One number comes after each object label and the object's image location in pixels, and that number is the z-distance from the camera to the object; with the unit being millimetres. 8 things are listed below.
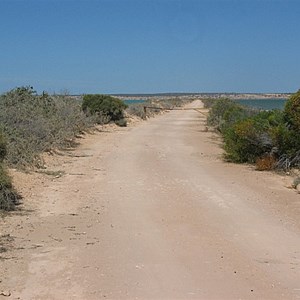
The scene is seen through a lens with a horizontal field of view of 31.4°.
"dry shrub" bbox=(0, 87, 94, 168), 16078
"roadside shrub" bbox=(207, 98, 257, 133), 25078
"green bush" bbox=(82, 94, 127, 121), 38406
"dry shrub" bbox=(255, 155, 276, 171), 16797
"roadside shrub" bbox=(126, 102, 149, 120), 51656
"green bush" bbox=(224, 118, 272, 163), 17531
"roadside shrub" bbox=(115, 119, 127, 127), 39625
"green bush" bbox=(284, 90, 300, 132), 16250
